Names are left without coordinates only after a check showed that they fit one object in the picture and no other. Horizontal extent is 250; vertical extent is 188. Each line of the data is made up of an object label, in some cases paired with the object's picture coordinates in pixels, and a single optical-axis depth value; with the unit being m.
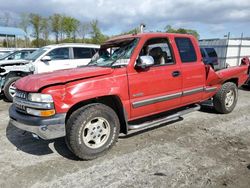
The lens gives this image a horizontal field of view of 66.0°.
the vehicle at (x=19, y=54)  9.64
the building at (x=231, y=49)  15.63
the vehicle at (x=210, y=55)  11.10
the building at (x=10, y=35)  27.45
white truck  6.42
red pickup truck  2.80
